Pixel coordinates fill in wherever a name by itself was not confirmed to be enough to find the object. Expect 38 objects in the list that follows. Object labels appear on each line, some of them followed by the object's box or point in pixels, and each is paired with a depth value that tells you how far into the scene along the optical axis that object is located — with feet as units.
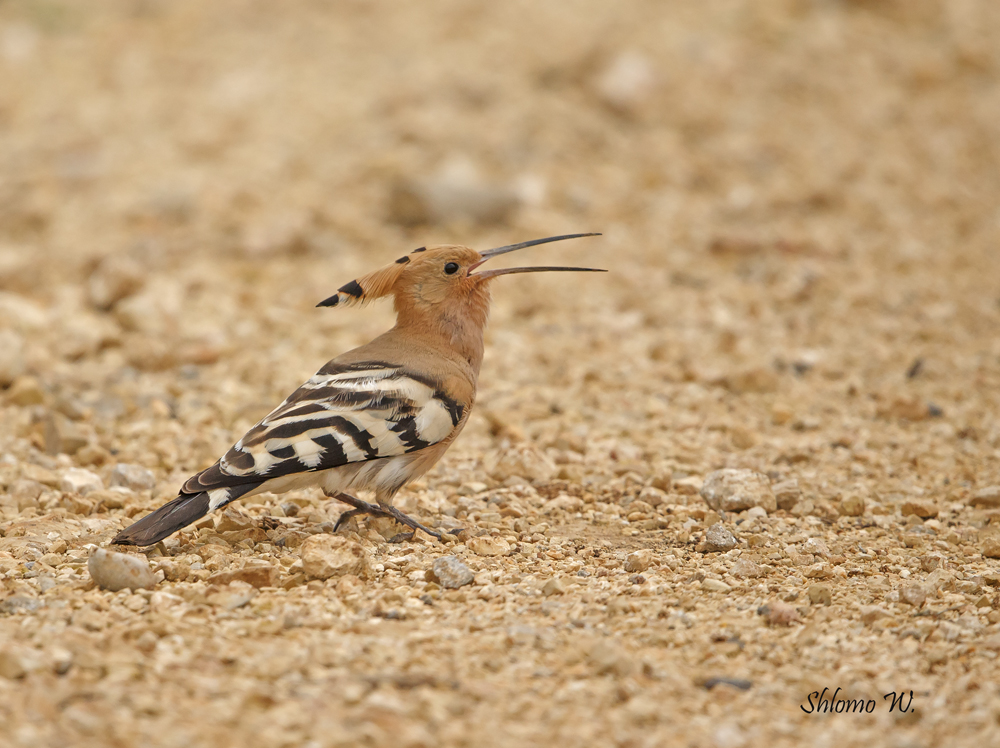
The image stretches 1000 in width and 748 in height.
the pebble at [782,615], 22.38
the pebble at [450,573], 24.09
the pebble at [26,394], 36.14
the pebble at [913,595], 23.16
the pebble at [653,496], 30.01
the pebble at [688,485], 30.66
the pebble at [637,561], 25.14
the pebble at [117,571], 23.07
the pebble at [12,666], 19.04
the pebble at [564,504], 29.68
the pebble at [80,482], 29.91
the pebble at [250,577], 23.61
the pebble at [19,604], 22.25
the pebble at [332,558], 24.04
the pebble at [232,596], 22.58
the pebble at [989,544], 26.00
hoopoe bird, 25.29
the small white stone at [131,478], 30.45
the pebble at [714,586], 24.06
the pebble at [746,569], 24.76
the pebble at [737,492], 28.86
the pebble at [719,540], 26.58
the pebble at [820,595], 23.34
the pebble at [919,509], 28.84
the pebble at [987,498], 29.22
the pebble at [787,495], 29.17
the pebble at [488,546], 26.30
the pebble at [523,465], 31.76
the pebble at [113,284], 45.24
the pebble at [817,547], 26.33
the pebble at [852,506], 28.99
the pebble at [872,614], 22.50
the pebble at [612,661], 20.05
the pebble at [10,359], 37.27
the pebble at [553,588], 23.72
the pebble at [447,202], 52.49
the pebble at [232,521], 27.17
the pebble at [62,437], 33.04
